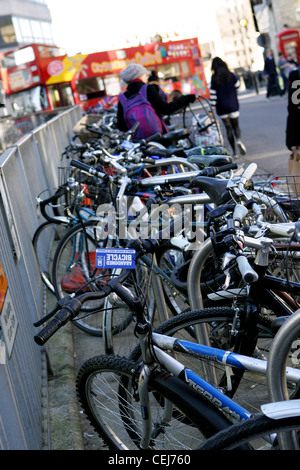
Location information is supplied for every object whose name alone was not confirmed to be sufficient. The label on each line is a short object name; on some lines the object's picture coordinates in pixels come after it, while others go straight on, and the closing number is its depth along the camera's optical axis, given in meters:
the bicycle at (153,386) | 2.41
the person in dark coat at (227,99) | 12.34
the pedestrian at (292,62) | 21.14
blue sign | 2.60
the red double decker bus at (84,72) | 28.22
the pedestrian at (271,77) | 26.13
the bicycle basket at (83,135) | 9.67
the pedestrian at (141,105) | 7.52
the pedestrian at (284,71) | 22.70
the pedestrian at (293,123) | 6.73
